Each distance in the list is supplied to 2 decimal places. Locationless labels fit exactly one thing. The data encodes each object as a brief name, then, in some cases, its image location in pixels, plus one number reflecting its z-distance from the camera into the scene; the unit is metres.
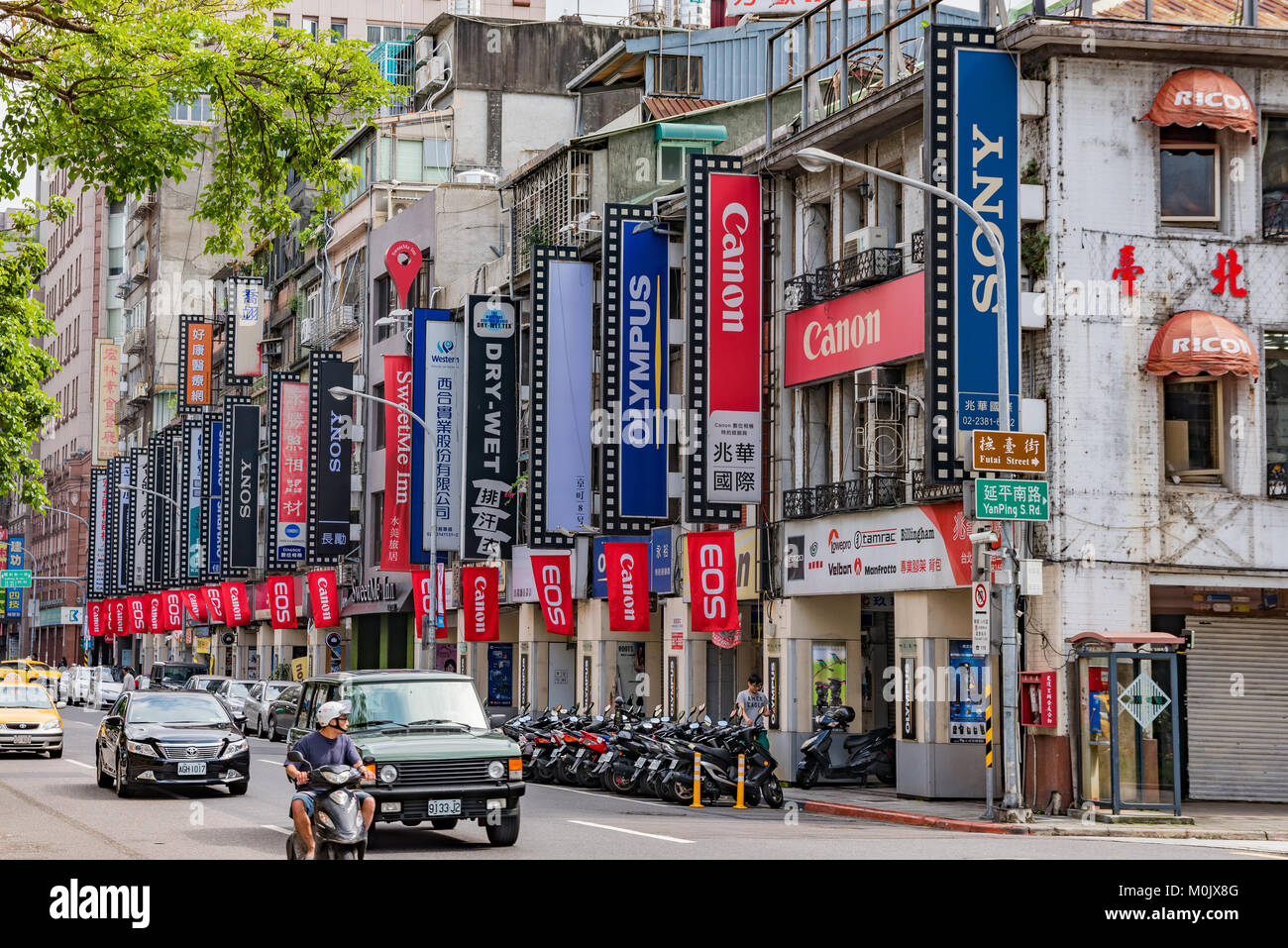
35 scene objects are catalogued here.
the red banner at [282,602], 67.31
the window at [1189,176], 27.73
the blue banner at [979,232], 26.75
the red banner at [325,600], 63.22
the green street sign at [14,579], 116.06
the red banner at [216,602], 76.25
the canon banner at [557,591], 42.53
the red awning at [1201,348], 26.41
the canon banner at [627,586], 38.53
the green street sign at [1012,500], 24.12
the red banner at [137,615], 90.56
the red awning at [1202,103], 26.89
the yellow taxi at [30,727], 35.81
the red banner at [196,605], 78.75
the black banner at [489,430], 46.31
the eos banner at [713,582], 35.03
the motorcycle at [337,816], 14.82
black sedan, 25.89
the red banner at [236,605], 73.81
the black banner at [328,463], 61.31
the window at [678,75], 54.41
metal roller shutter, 28.42
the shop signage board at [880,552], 28.19
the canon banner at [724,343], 33.75
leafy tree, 17.34
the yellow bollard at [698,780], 27.27
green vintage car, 18.59
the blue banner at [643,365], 37.31
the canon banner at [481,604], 46.47
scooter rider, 15.31
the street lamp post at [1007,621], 24.36
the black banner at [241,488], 70.44
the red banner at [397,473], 50.94
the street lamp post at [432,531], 44.03
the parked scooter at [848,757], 30.83
